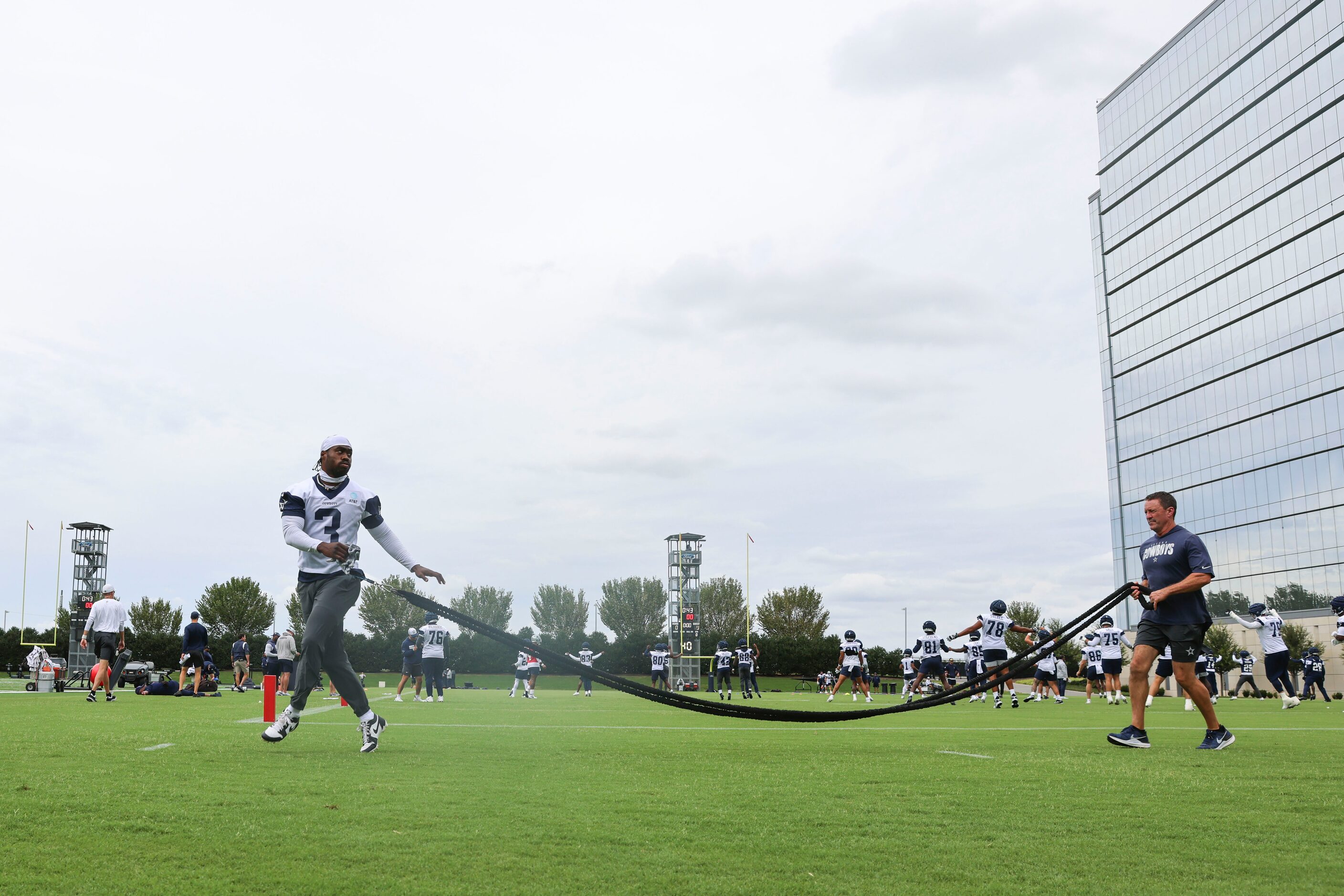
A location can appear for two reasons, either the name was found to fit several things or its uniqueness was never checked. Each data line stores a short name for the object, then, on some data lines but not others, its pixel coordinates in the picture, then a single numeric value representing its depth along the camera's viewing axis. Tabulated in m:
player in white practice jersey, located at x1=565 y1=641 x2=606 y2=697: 31.76
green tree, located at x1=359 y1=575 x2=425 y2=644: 89.62
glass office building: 65.94
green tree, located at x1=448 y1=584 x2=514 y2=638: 98.50
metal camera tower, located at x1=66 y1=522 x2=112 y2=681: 49.12
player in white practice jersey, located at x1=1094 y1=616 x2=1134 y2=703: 24.31
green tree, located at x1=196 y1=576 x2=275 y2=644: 81.75
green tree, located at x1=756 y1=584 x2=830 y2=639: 88.12
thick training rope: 6.45
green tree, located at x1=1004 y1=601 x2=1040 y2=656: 87.31
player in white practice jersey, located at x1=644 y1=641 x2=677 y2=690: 35.25
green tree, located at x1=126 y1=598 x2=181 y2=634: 83.62
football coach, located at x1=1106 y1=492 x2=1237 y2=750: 8.66
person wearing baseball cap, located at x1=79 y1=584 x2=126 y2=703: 19.41
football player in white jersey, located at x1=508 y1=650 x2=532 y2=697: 29.07
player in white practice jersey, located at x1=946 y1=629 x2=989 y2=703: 23.28
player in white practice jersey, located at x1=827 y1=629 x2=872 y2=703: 28.45
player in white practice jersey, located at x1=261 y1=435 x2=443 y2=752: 7.55
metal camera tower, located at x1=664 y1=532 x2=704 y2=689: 45.06
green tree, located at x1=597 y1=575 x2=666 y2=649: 97.56
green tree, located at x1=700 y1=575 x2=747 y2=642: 93.81
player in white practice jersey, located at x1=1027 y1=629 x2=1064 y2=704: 25.59
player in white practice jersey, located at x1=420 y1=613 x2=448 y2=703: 21.88
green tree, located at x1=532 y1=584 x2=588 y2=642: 101.19
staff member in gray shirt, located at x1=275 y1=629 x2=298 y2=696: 22.53
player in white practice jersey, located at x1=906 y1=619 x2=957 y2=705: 24.19
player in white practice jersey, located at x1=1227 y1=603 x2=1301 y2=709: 20.98
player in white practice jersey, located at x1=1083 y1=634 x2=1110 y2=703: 28.03
